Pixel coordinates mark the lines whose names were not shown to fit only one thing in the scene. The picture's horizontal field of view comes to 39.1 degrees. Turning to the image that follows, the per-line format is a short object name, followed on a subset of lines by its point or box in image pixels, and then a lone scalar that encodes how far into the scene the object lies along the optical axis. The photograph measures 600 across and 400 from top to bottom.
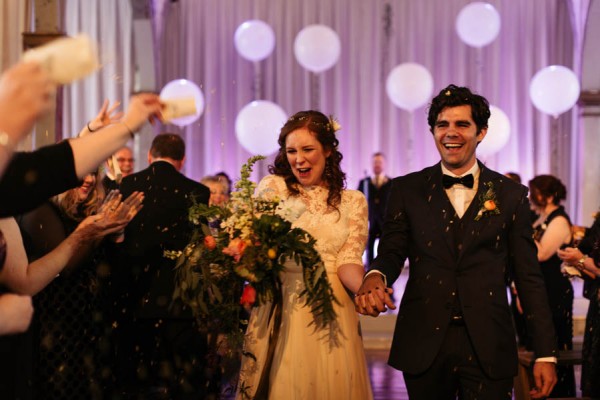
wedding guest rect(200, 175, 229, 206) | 7.42
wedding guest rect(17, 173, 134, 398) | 3.95
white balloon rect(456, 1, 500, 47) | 11.84
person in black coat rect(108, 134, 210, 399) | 5.20
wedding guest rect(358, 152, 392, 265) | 11.70
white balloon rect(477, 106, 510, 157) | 11.53
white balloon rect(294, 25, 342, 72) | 11.84
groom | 3.27
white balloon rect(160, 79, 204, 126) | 10.91
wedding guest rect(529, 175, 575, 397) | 6.72
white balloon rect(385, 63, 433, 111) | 11.91
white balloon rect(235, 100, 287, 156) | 11.34
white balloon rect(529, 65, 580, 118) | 11.32
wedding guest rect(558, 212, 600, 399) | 4.91
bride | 3.69
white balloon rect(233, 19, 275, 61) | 12.12
